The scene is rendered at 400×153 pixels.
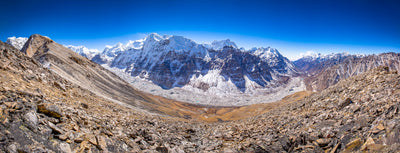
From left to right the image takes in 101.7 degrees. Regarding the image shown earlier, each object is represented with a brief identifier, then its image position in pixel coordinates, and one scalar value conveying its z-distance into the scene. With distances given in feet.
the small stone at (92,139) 33.79
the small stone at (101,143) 34.76
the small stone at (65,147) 28.74
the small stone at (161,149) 45.42
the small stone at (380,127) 31.03
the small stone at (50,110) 34.35
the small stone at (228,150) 49.86
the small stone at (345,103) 55.88
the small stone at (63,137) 29.96
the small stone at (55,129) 31.01
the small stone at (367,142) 28.94
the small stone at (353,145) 31.24
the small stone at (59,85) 80.33
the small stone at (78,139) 31.55
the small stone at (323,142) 37.70
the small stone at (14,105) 29.84
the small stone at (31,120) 29.09
